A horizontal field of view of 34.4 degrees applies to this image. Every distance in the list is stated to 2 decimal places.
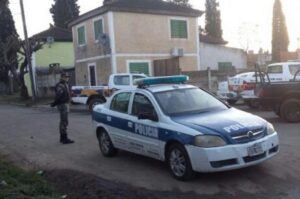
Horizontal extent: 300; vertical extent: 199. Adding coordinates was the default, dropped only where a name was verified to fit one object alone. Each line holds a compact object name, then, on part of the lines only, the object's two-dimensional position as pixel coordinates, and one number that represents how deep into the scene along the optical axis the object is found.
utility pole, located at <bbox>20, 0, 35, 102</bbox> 31.75
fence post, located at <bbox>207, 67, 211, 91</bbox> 24.88
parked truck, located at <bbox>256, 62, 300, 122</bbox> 14.16
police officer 12.25
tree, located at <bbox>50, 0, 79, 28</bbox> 61.88
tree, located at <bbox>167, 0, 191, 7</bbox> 63.74
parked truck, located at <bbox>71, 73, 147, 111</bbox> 20.81
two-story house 28.42
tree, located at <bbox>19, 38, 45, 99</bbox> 35.55
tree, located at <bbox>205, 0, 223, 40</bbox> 66.44
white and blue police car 7.36
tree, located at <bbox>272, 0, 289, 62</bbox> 56.69
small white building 35.88
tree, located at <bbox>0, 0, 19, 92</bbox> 36.28
